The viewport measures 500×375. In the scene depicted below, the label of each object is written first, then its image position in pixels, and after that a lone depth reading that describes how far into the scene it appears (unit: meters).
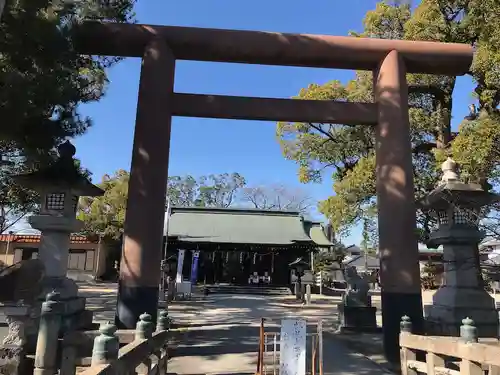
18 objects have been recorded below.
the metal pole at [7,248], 31.16
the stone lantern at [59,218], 6.84
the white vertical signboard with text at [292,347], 4.91
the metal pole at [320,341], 4.98
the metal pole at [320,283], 26.20
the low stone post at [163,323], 5.92
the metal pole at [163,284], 18.14
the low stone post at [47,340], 5.14
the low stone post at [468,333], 4.60
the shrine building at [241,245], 25.53
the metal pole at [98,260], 32.18
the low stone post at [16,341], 5.31
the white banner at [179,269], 20.22
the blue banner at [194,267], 23.30
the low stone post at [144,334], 4.61
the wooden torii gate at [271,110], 7.24
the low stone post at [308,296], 18.78
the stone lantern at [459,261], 7.37
